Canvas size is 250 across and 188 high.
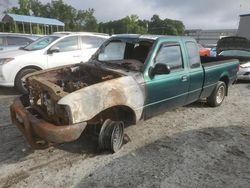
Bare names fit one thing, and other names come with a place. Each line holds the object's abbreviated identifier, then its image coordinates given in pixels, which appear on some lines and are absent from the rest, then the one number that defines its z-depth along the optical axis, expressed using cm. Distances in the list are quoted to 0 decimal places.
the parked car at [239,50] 717
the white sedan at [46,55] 509
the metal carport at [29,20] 2397
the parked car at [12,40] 831
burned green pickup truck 249
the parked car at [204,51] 1106
